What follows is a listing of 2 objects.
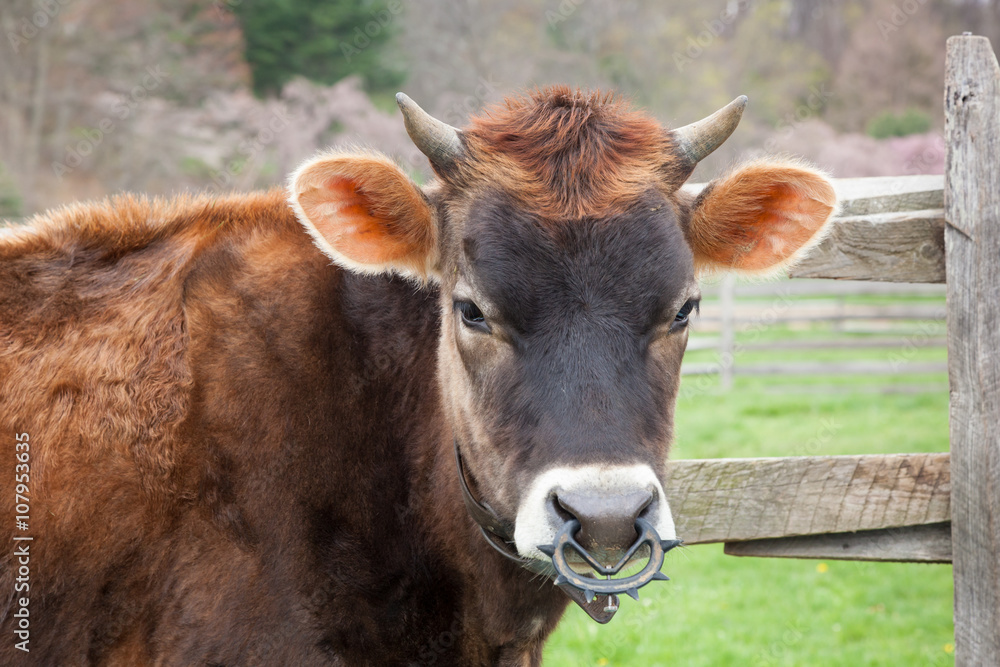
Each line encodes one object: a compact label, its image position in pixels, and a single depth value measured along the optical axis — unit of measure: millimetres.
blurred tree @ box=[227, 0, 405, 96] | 25953
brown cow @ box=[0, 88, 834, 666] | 2562
